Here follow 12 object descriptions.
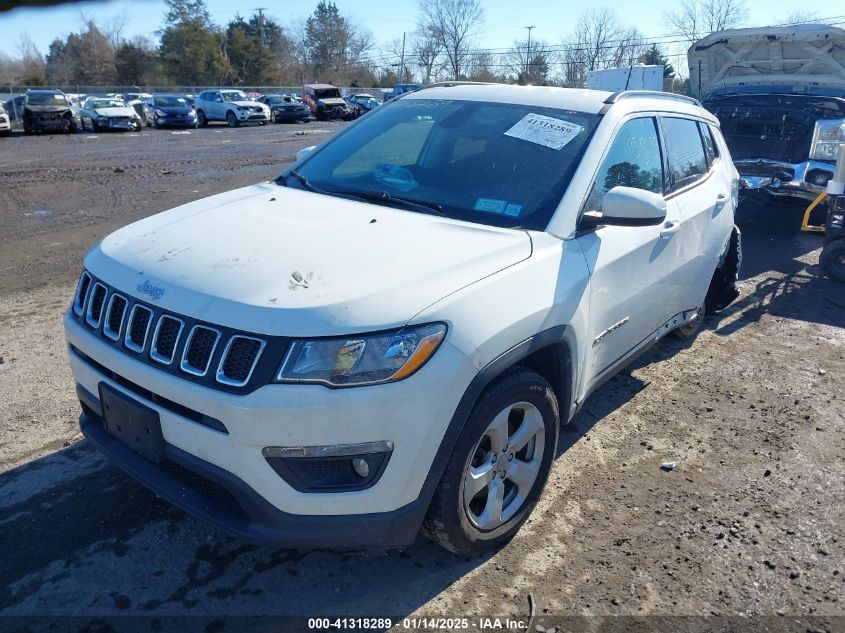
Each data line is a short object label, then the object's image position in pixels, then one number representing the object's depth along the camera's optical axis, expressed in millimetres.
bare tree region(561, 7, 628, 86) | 64125
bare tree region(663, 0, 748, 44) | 55184
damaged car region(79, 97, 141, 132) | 26219
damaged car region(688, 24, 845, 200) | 8734
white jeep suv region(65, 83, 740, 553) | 2270
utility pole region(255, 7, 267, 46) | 71525
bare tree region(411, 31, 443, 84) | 79000
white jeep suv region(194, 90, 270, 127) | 31094
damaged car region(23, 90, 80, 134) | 24812
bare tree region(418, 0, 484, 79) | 77375
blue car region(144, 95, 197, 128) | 29083
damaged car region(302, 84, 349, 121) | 36469
